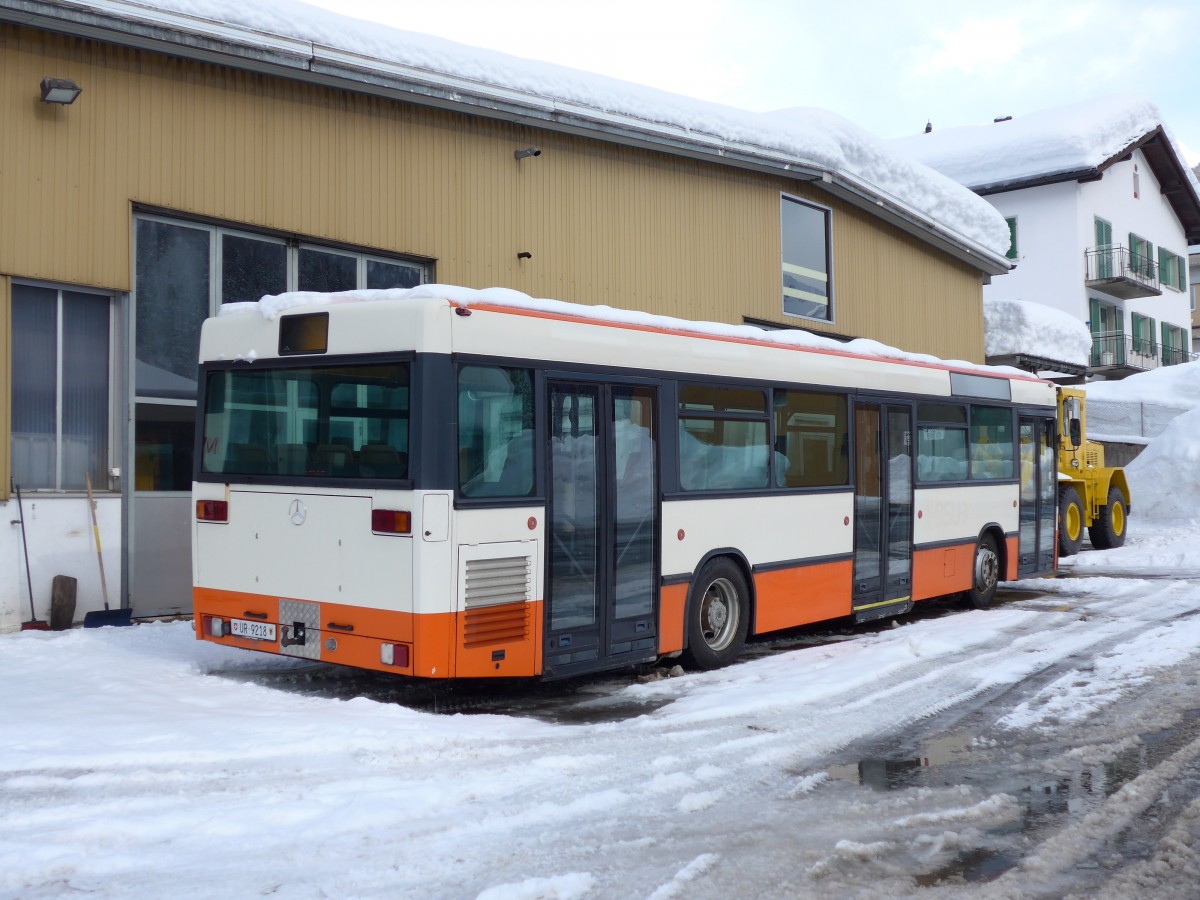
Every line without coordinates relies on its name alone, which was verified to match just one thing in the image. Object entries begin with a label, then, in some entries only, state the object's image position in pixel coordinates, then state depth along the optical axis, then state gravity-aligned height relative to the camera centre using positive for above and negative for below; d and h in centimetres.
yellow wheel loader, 2102 -28
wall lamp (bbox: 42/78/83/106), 1062 +348
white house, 4450 +1038
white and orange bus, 748 -4
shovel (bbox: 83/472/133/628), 1088 -122
